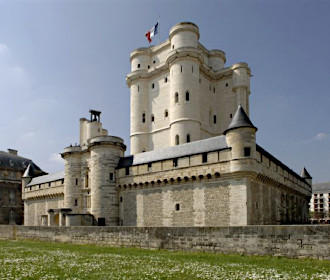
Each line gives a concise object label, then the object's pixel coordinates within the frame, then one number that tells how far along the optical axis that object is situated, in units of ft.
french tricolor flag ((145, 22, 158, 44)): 137.59
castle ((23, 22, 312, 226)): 71.97
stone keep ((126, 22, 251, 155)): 119.96
